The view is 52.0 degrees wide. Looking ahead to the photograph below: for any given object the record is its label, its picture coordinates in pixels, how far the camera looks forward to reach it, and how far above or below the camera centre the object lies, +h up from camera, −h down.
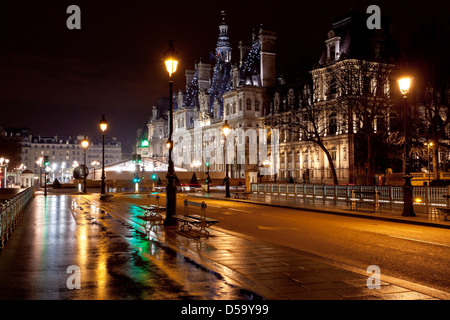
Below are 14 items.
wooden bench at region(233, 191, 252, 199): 35.95 -1.55
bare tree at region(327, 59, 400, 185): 38.81 +7.10
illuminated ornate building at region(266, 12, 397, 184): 57.88 +10.06
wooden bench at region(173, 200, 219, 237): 13.18 -1.28
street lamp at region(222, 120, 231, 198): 34.53 +3.42
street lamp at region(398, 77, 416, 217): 19.72 -0.69
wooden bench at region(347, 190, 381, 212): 22.78 -1.21
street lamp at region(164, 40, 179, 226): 15.98 -0.03
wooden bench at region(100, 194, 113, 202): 31.62 -1.37
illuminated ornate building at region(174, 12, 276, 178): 82.44 +14.72
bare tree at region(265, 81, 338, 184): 62.40 +10.04
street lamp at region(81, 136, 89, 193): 37.46 +2.93
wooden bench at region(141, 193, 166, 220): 17.31 -1.23
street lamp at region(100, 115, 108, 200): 29.73 +3.49
